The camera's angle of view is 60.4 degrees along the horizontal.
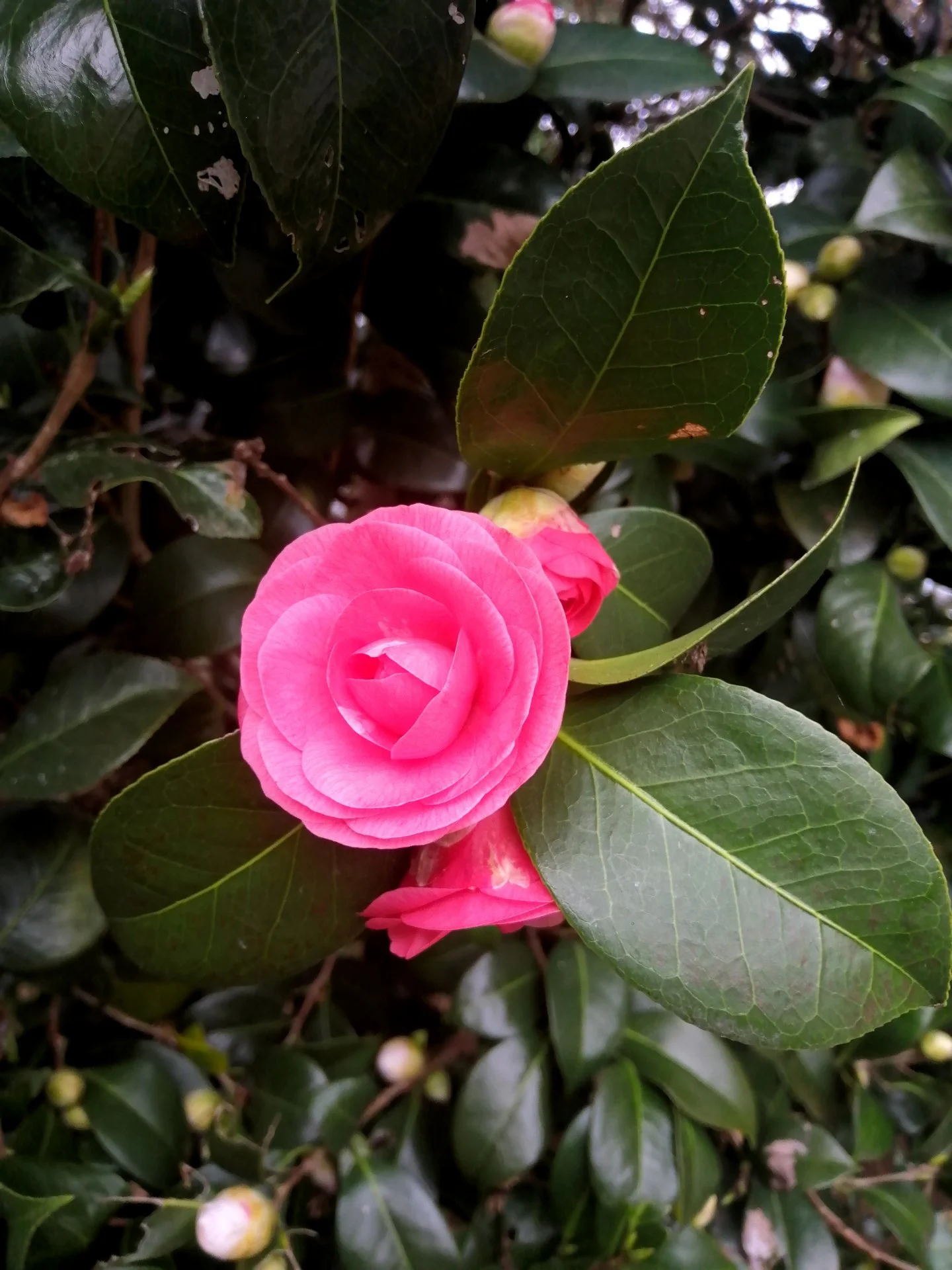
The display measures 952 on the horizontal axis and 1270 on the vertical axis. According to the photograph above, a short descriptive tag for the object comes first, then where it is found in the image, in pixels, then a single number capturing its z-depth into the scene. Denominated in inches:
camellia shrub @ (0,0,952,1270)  13.5
